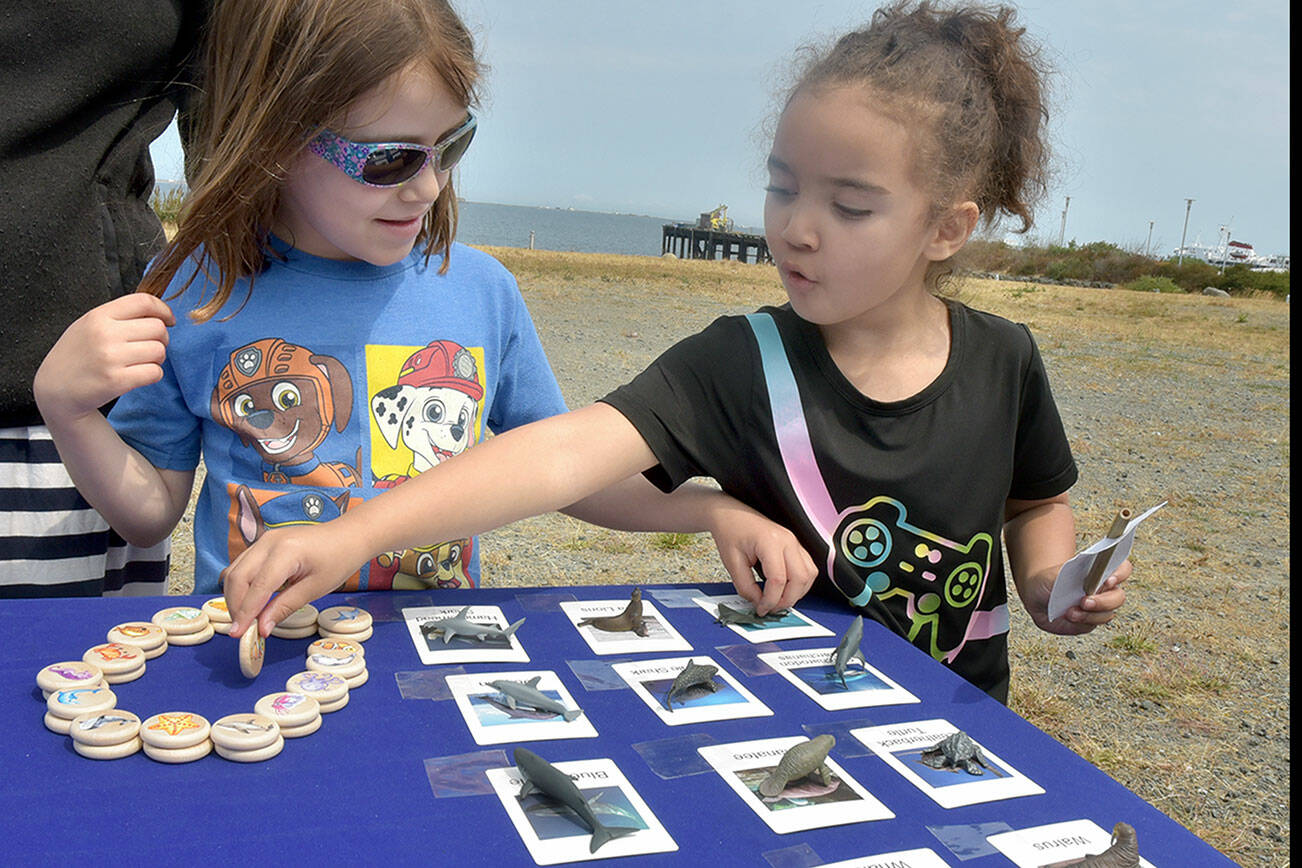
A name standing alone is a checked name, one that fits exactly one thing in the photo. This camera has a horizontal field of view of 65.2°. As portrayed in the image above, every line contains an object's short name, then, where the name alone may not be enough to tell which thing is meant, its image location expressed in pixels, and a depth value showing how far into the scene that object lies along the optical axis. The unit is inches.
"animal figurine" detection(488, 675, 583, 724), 50.4
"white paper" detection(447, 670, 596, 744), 48.4
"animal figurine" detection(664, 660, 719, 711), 53.7
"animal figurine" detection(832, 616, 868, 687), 59.3
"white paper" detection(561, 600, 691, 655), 60.6
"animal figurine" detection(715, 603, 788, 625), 66.9
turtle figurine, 49.1
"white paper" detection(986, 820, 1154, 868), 42.3
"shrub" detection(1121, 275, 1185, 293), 1272.1
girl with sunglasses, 70.5
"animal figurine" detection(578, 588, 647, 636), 63.3
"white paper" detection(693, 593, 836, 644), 65.4
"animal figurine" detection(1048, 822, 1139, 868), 40.5
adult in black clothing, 71.9
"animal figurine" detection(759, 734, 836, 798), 45.0
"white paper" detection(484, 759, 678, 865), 40.0
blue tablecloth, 39.0
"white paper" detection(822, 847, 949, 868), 40.7
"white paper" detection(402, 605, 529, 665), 56.9
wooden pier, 2112.5
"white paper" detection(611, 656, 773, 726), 52.2
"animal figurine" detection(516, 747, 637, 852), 40.9
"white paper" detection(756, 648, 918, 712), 56.2
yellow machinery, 2079.2
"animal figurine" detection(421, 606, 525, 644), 59.1
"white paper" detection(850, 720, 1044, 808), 46.6
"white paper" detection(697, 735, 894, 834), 43.4
